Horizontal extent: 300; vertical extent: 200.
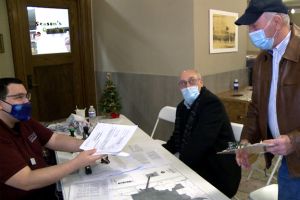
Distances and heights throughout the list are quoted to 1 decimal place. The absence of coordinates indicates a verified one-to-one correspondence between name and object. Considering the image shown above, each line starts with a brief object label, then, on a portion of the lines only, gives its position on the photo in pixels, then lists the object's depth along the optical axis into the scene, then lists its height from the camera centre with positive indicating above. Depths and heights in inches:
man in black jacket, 74.8 -22.9
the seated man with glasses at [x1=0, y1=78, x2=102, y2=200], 54.5 -19.5
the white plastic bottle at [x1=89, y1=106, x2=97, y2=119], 108.9 -20.6
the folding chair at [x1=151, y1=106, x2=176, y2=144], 111.4 -22.6
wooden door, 147.0 -2.4
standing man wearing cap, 48.6 -5.4
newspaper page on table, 51.0 -23.8
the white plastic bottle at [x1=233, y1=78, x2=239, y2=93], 147.8 -17.0
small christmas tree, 119.9 -19.0
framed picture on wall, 132.4 +9.3
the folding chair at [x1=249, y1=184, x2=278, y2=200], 68.7 -33.3
